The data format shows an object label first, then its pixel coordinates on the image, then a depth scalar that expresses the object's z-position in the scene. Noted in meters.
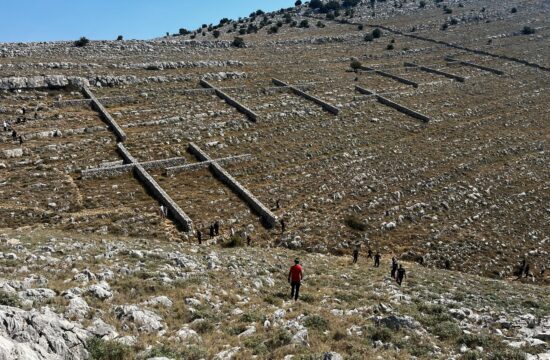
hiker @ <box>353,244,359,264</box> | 24.08
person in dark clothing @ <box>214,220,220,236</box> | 25.84
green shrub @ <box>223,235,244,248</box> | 25.11
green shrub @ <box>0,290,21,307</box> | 11.20
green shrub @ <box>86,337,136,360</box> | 9.95
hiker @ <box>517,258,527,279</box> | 25.06
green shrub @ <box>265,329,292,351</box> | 11.88
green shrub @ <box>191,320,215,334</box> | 12.65
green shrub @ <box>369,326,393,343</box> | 12.88
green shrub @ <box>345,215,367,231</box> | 27.95
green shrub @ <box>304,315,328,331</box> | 13.31
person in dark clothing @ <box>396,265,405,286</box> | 19.98
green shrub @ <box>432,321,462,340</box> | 13.53
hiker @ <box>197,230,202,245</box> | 24.53
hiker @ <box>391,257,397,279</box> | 21.00
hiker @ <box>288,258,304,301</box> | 15.60
